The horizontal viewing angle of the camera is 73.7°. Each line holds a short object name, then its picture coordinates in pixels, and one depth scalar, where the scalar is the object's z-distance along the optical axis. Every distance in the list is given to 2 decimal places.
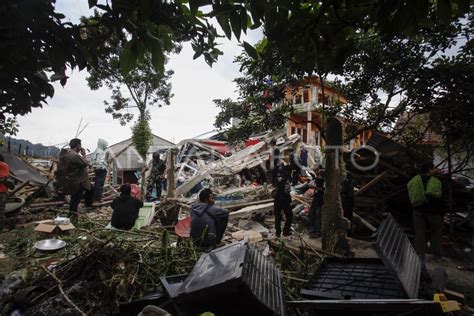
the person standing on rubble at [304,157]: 14.77
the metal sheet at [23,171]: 10.66
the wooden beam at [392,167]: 7.93
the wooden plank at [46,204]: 8.77
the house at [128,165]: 19.19
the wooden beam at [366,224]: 8.09
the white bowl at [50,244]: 4.82
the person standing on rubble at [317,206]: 7.86
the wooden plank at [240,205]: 10.08
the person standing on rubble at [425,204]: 5.47
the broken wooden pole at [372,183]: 8.20
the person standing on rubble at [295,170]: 12.80
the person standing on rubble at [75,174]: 7.38
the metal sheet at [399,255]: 2.18
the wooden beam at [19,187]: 9.13
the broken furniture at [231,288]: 1.90
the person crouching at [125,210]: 5.66
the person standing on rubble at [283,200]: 7.62
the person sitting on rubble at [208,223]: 4.41
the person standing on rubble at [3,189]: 6.75
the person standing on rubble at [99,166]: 9.38
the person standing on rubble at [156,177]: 11.52
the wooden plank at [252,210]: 9.20
